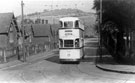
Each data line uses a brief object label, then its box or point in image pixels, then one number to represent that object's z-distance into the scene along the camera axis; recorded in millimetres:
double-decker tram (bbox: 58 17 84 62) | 22297
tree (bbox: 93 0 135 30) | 22172
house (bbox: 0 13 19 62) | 37250
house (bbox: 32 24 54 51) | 59766
